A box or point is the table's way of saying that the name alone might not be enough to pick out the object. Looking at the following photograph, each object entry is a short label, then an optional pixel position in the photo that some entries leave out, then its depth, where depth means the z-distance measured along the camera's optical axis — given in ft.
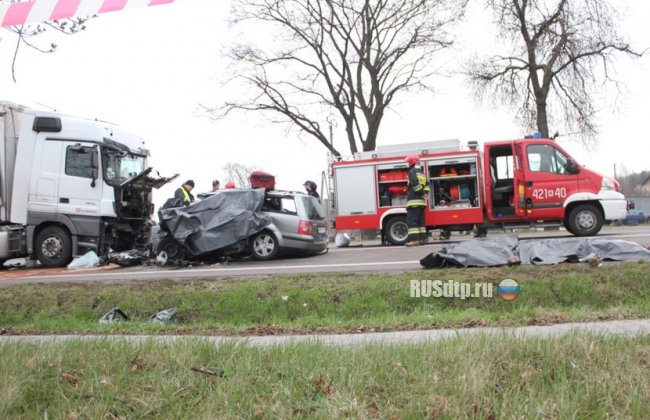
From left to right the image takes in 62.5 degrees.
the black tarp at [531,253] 27.91
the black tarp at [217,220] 39.29
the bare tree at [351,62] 94.63
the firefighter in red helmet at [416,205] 42.27
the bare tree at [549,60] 74.43
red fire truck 43.42
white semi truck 43.32
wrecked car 39.37
